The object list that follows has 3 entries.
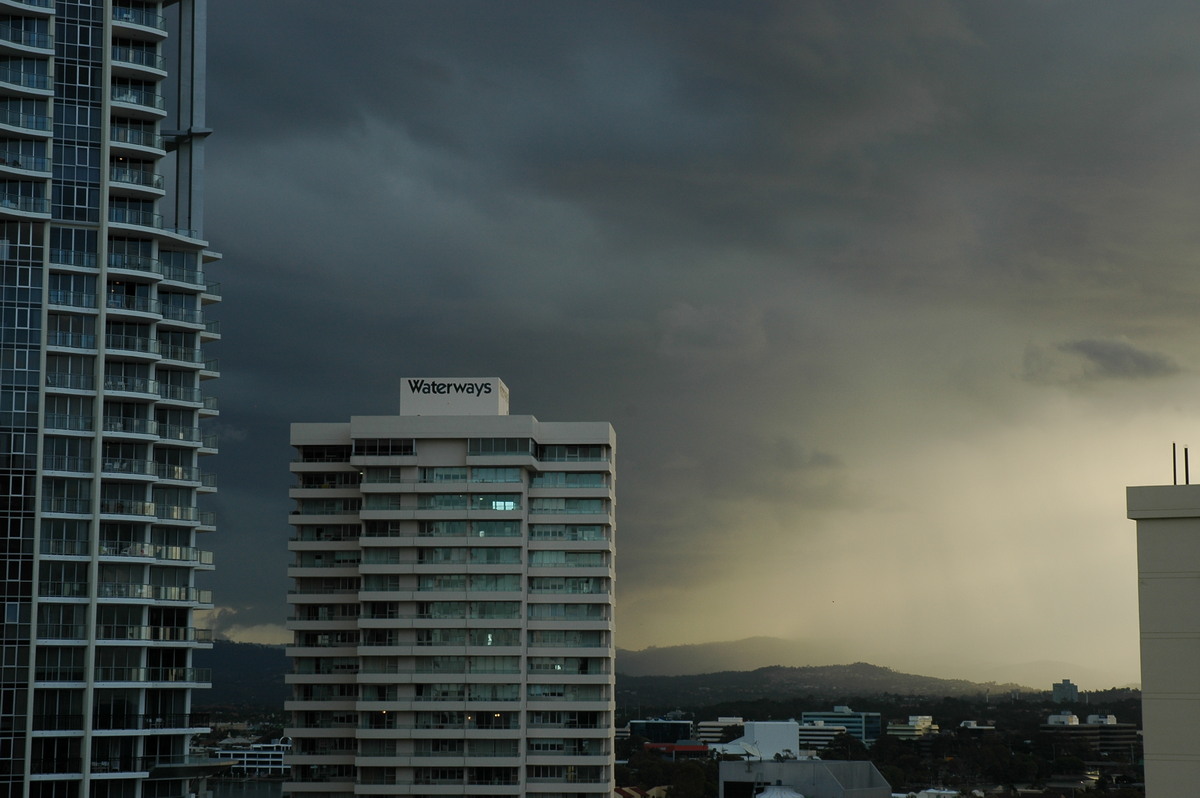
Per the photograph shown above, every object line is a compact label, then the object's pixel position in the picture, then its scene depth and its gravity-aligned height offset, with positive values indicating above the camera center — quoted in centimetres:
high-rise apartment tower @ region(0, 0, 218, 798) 9912 +1186
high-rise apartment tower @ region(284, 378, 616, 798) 13025 -365
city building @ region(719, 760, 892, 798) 17575 -2669
